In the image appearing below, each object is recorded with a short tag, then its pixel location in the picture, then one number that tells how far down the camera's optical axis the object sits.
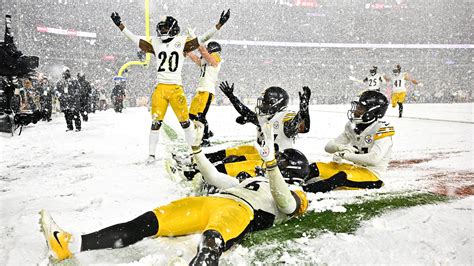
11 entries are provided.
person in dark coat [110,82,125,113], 16.02
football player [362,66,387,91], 13.20
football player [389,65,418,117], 12.81
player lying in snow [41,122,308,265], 1.90
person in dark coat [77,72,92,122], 10.23
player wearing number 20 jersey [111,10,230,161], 4.60
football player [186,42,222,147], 5.72
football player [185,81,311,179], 3.34
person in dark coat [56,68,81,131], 8.65
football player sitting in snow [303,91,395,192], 3.44
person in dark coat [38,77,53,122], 11.58
